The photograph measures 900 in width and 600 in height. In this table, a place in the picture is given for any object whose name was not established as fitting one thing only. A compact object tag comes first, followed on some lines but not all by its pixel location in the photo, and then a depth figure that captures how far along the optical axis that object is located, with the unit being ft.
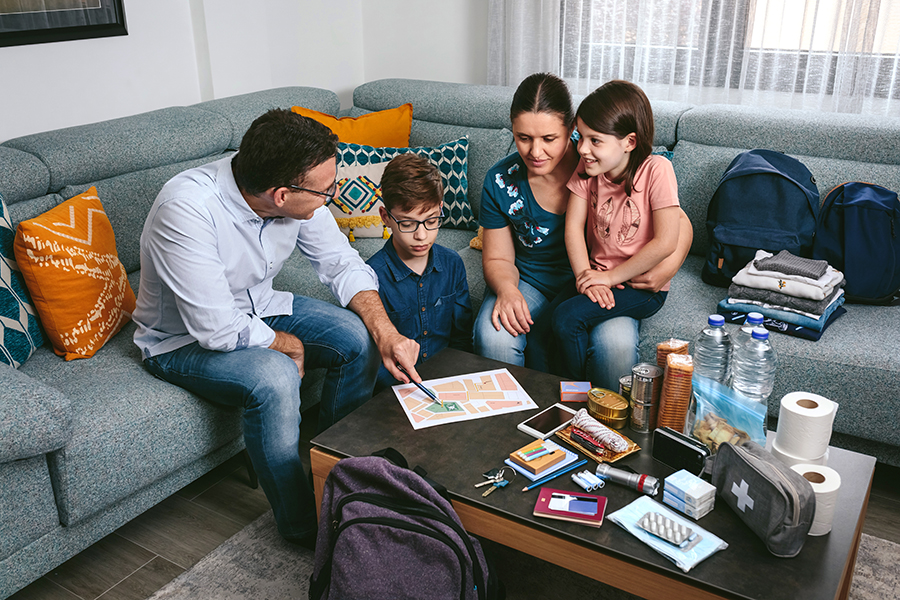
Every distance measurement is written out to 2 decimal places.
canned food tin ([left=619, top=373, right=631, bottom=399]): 4.98
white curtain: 8.85
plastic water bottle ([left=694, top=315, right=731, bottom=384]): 4.73
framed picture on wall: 7.65
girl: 5.97
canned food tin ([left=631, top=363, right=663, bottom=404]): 4.72
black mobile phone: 4.25
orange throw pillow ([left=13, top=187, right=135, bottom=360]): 5.80
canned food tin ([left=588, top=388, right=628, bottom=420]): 4.80
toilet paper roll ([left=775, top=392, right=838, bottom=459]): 4.06
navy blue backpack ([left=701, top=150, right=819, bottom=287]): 7.02
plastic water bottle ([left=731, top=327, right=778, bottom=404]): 4.74
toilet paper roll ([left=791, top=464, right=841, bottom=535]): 3.80
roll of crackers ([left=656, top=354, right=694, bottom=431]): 4.61
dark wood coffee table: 3.59
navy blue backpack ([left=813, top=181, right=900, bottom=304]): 6.66
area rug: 5.27
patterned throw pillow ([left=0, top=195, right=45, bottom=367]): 5.66
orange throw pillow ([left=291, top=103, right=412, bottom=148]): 9.13
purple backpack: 3.95
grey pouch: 3.58
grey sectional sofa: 4.87
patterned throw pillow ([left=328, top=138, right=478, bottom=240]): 8.59
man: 5.22
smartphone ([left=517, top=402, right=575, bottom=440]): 4.78
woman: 6.20
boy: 5.94
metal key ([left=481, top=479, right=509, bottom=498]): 4.28
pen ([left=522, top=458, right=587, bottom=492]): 4.29
